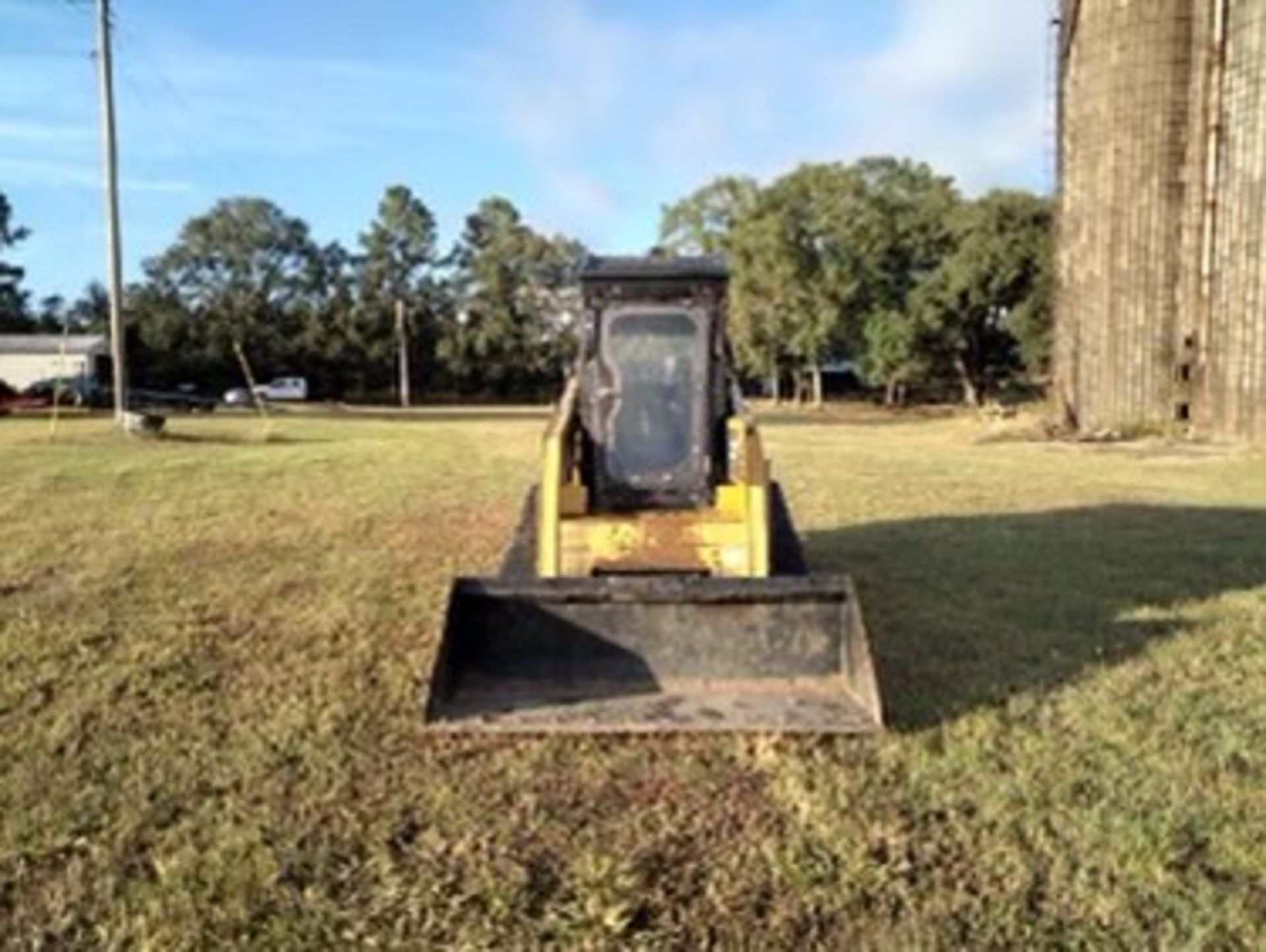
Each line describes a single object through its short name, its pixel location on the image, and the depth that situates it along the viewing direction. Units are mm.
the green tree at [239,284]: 58219
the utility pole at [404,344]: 60094
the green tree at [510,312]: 62000
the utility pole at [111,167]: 21516
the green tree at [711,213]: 50844
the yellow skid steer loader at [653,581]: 4797
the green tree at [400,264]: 62375
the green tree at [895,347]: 46406
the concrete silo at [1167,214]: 20594
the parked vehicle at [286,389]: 56000
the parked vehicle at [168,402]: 41556
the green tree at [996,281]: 43344
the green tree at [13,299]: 52781
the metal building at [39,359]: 46281
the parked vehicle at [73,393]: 33062
